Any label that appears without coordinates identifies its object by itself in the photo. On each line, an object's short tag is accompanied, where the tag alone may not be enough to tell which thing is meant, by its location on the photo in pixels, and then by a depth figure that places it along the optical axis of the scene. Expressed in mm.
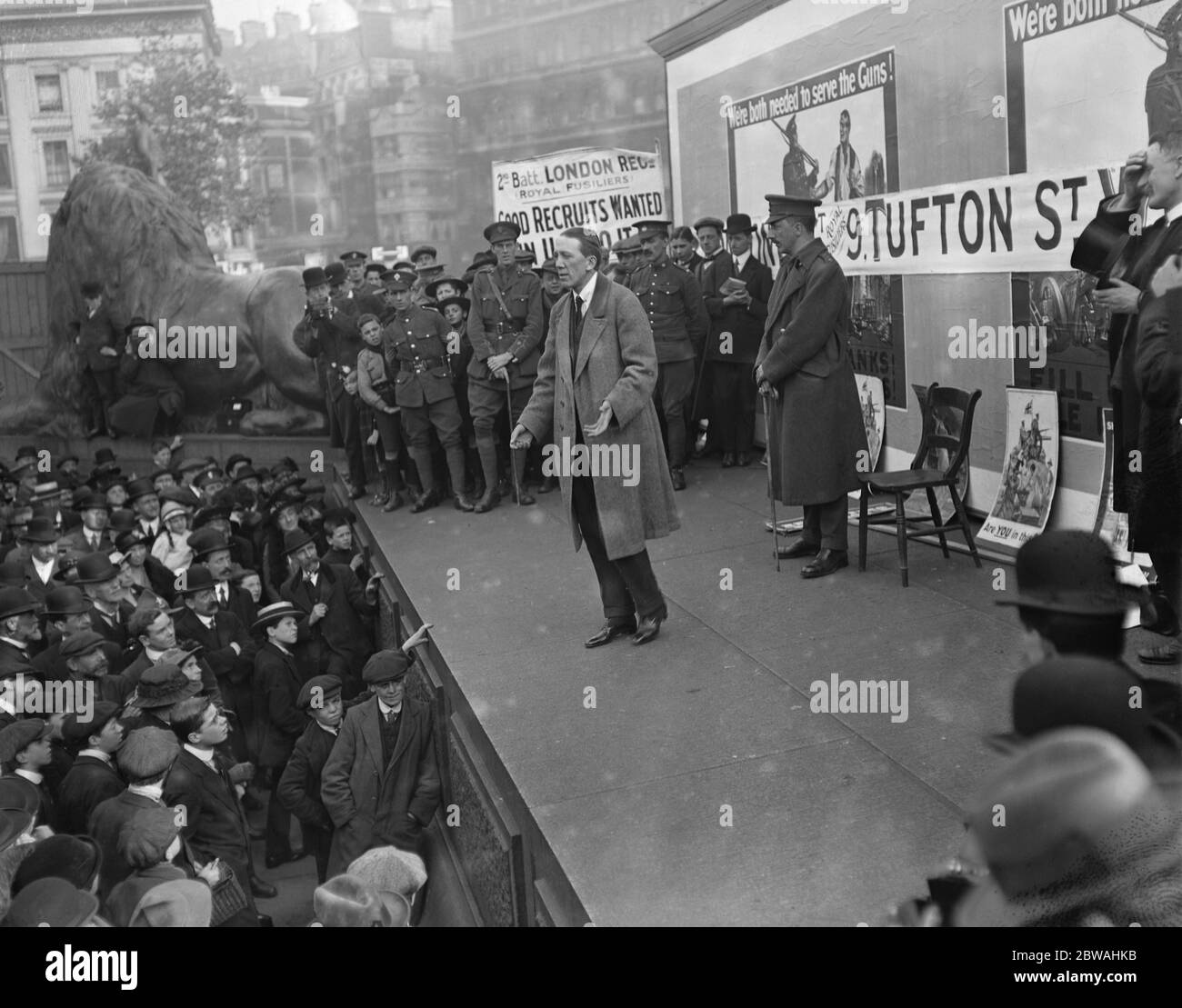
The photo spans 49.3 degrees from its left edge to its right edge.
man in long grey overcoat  6027
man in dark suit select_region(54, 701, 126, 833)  5113
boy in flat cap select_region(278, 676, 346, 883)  6527
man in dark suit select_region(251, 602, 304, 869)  7328
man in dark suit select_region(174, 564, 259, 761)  7367
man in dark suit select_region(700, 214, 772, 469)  10133
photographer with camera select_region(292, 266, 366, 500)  11102
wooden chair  6629
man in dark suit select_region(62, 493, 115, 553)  9961
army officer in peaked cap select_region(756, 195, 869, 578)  6926
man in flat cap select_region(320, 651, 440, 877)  6246
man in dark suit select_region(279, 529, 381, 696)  8148
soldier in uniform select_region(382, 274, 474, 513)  10039
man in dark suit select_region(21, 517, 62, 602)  9102
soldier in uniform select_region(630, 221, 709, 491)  9844
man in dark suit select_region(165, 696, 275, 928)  5363
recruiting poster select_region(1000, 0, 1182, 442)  6012
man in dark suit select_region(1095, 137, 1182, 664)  4480
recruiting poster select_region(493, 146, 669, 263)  12867
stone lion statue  15031
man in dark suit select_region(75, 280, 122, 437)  15602
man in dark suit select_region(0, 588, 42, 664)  6672
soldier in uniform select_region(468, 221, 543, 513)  9922
